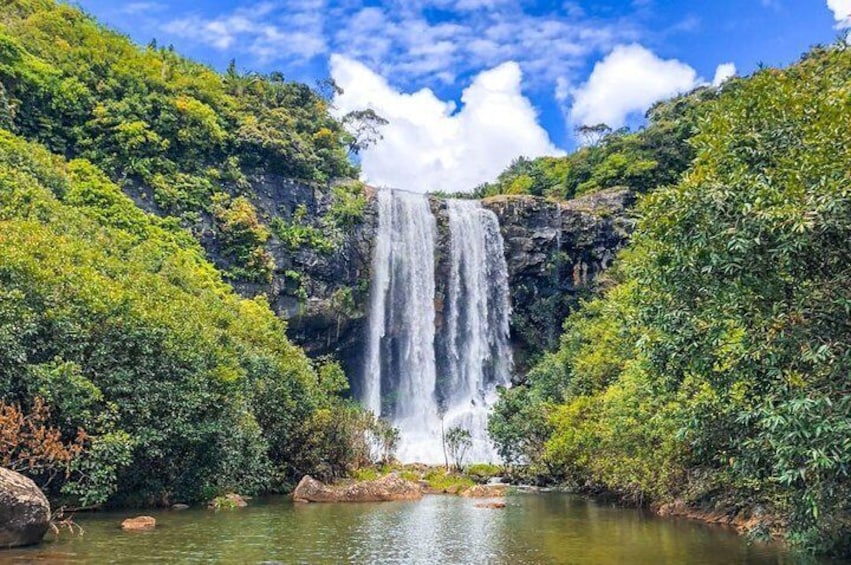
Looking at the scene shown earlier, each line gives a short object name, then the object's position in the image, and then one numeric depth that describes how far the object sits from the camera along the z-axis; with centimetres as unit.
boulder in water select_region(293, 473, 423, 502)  2770
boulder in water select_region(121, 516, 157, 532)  1711
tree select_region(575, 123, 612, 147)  7706
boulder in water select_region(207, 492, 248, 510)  2375
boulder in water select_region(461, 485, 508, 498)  3272
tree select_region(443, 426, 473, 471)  4444
